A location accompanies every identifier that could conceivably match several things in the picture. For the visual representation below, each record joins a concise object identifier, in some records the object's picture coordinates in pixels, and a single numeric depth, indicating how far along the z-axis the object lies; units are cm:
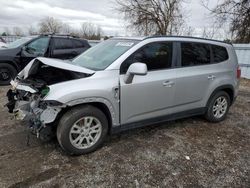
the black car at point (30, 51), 608
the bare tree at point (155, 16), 1548
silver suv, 252
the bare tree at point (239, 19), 1097
